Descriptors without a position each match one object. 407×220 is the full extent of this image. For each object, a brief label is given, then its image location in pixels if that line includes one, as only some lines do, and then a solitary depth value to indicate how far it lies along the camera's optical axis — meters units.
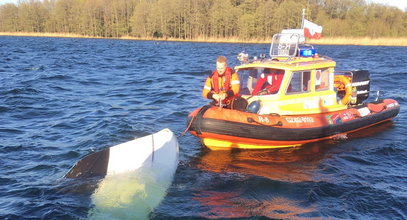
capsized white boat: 5.41
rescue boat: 7.83
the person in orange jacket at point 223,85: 8.24
